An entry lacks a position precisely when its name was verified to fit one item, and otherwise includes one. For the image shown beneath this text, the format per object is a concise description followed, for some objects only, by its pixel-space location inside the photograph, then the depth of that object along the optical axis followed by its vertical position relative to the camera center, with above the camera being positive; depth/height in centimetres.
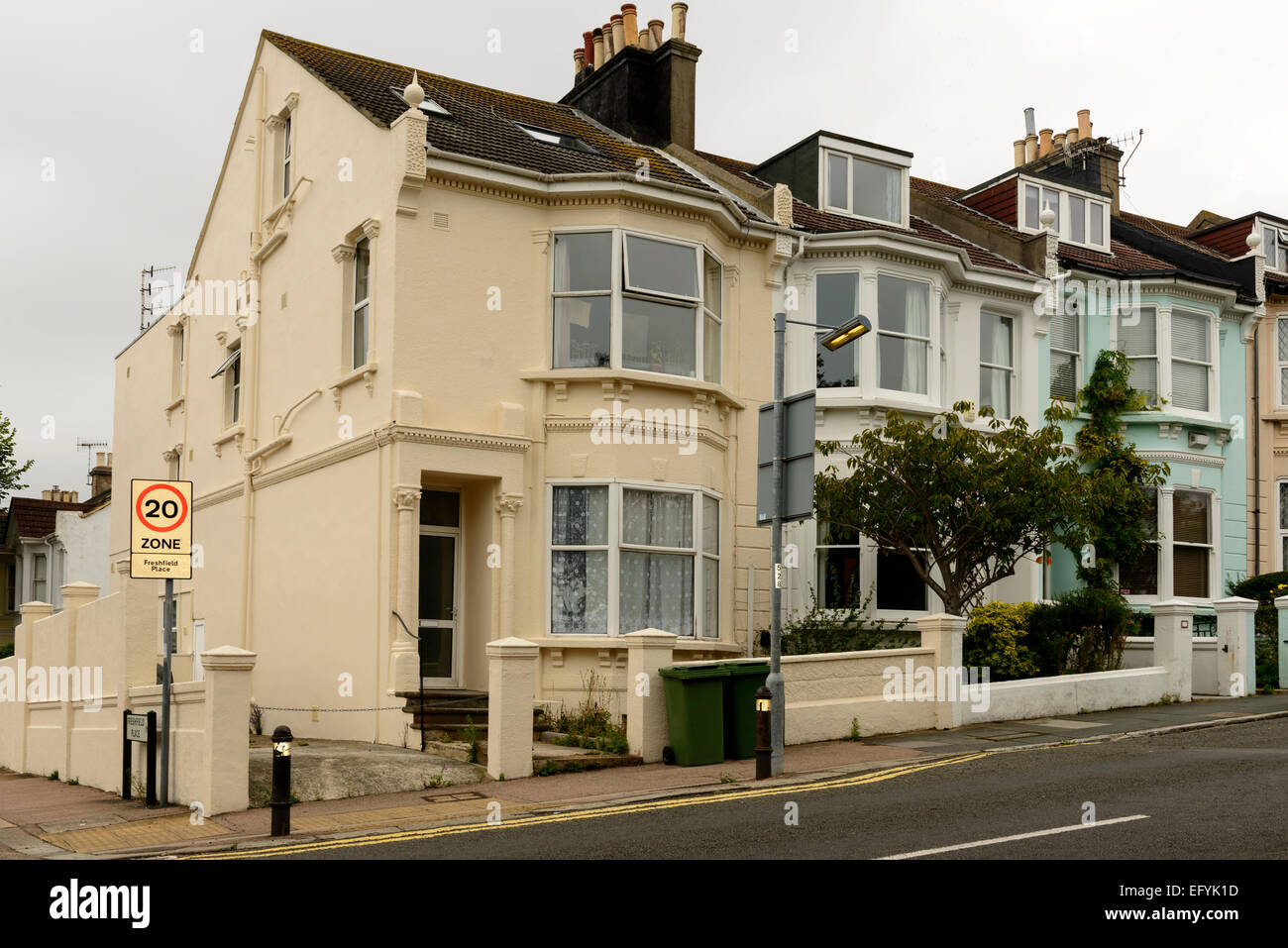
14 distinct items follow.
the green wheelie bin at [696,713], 1480 -168
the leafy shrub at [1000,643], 1908 -117
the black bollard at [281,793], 1127 -196
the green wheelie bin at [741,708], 1532 -168
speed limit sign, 1332 +25
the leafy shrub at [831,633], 1931 -105
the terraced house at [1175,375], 2461 +347
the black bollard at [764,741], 1360 -182
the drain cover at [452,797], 1300 -231
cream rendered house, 1764 +222
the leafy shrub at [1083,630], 1983 -101
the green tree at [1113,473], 2125 +146
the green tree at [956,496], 1872 +91
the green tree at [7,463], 4066 +277
